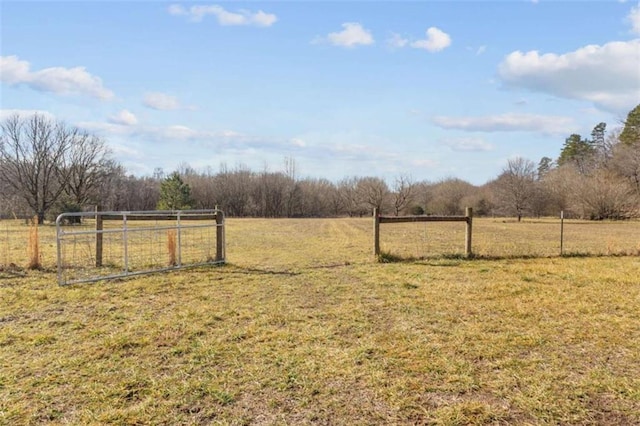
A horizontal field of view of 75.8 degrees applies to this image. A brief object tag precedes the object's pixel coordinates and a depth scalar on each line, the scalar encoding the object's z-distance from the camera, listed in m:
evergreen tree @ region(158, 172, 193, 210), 38.97
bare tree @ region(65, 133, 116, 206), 37.53
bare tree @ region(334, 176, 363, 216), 54.01
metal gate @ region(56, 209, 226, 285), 7.55
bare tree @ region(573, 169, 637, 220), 34.12
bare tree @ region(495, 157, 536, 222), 35.22
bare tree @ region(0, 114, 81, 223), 34.88
